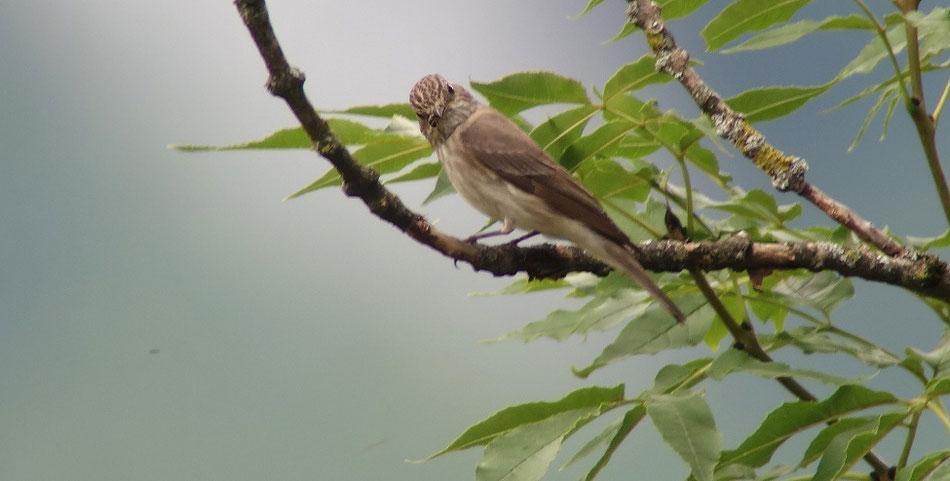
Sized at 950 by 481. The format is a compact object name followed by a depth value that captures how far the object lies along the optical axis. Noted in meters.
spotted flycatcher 6.36
